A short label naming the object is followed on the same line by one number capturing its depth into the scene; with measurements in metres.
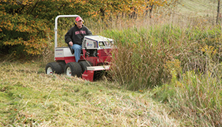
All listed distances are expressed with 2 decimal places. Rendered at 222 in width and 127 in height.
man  13.19
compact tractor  11.33
